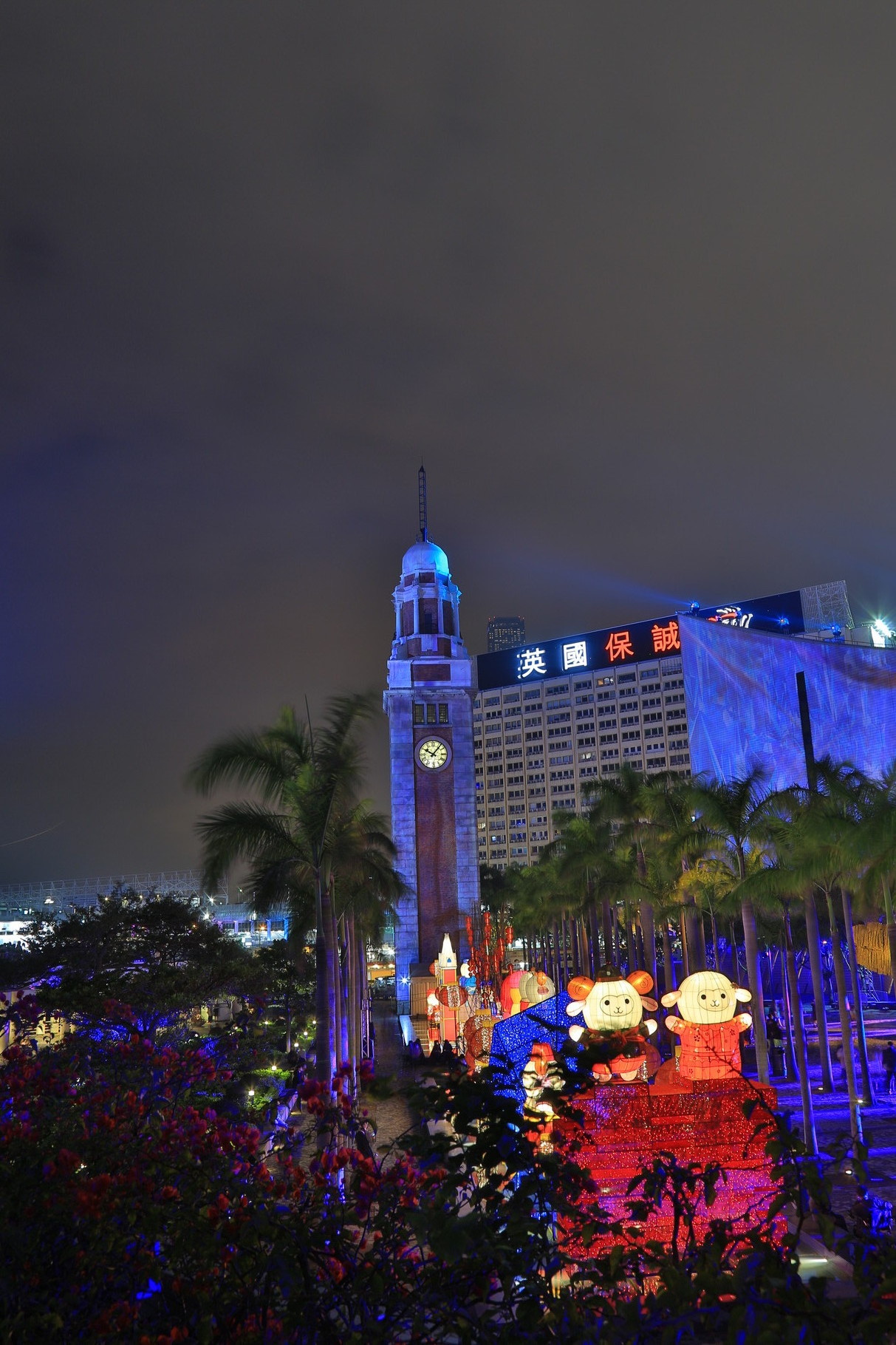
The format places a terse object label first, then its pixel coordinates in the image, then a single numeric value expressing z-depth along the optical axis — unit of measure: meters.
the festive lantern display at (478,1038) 23.29
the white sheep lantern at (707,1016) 15.80
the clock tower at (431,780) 60.62
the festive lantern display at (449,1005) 35.03
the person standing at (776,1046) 31.64
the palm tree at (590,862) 40.22
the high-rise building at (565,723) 112.94
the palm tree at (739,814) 22.09
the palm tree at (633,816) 35.00
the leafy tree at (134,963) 23.05
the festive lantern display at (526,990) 29.18
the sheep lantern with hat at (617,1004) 16.69
